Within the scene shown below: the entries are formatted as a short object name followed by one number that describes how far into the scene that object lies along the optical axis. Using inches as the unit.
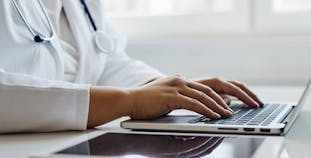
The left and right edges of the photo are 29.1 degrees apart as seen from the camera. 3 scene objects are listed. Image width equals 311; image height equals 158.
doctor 33.0
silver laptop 32.0
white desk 27.2
